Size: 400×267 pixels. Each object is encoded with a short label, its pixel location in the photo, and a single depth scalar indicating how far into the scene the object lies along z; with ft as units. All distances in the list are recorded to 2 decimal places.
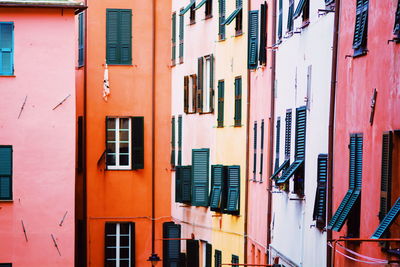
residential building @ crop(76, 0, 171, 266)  122.62
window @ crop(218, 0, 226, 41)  107.04
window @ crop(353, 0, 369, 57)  57.00
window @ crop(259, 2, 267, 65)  91.83
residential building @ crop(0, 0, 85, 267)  100.78
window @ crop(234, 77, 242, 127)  101.71
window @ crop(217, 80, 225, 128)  107.34
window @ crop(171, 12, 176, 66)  123.66
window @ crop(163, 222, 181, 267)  123.44
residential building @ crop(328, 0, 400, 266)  51.16
